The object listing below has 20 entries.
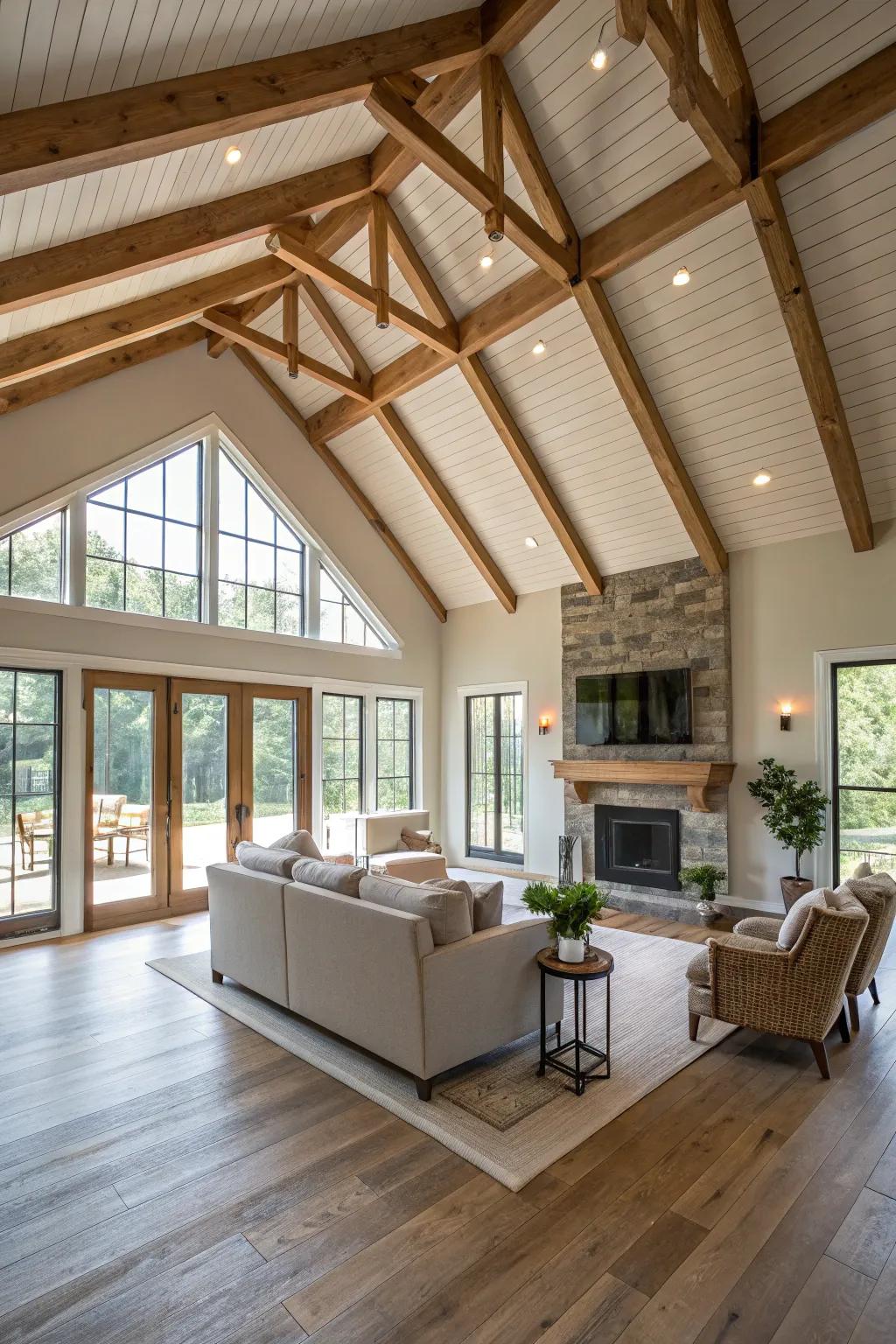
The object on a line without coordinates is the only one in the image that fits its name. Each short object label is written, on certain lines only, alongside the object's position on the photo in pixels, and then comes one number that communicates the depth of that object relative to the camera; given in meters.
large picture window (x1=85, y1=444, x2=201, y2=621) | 6.69
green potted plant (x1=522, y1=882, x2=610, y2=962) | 3.47
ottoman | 6.95
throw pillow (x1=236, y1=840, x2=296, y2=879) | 4.39
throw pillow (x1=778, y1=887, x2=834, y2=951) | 3.62
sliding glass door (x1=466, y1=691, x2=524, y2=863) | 8.96
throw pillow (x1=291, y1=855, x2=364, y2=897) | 3.88
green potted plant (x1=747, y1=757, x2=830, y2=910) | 6.19
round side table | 3.41
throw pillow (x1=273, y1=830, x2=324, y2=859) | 4.90
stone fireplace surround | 7.04
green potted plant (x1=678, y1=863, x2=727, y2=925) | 6.79
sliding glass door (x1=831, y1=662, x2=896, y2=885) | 6.23
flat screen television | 7.23
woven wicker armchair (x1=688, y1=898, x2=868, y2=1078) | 3.45
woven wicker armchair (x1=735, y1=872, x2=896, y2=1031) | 4.02
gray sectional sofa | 3.32
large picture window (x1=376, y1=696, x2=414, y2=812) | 9.18
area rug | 2.99
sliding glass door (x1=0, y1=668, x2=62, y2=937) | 5.97
